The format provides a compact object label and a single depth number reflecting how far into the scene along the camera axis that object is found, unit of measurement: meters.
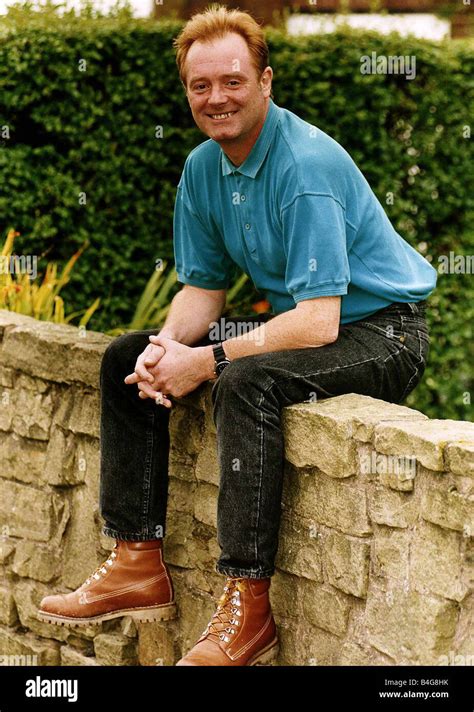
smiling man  5.42
